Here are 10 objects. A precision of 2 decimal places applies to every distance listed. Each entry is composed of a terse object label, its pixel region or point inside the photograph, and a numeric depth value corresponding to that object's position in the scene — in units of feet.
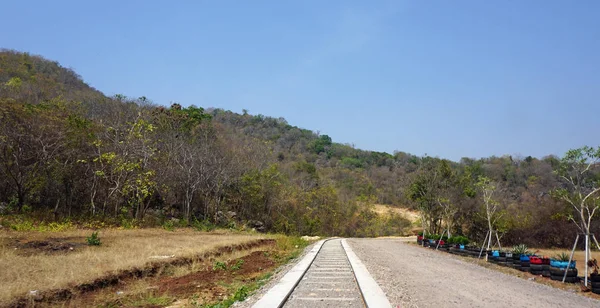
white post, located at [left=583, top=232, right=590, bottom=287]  37.25
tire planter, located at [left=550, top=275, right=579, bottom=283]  39.29
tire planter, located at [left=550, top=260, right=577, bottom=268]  40.44
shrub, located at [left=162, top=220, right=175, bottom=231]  80.22
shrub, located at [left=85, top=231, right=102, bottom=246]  43.80
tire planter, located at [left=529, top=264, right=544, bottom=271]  44.52
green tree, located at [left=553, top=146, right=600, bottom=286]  44.04
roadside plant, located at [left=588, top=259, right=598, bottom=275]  35.88
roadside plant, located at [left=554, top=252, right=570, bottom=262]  44.16
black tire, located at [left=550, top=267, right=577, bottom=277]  39.55
